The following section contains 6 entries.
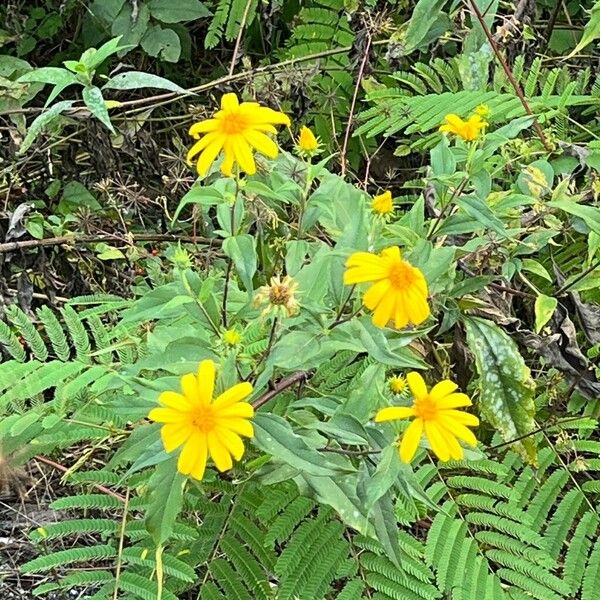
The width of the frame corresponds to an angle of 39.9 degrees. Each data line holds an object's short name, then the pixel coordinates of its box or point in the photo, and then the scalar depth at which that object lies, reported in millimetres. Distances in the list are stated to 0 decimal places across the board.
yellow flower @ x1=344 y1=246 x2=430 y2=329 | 959
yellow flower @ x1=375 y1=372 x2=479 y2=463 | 995
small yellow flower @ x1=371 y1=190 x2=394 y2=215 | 1241
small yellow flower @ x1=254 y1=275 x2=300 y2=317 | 1012
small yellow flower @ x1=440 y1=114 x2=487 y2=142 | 1248
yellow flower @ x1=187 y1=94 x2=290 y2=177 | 1057
